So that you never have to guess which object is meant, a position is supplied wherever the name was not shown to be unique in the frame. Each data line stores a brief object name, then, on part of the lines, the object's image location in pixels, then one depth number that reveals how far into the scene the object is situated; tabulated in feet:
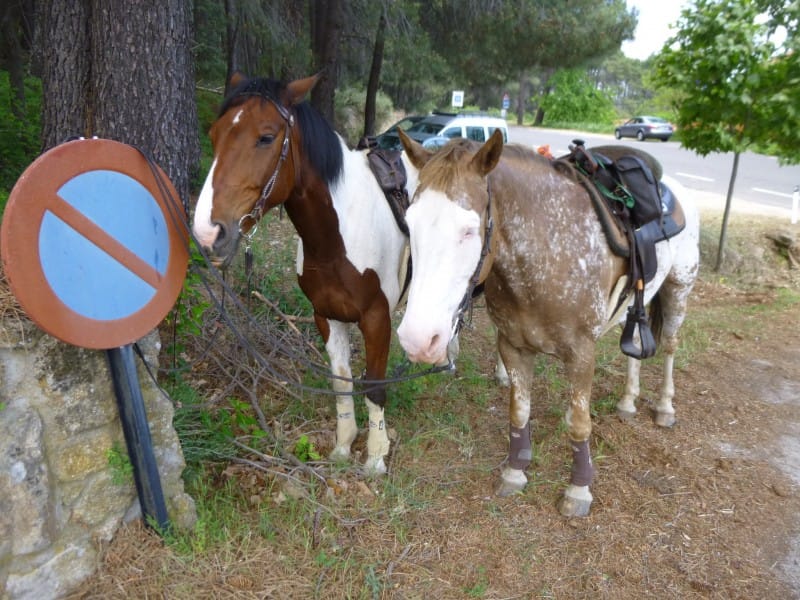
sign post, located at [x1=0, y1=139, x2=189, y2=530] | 5.62
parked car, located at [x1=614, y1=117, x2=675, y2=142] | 94.53
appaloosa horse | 6.37
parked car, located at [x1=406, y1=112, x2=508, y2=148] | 42.93
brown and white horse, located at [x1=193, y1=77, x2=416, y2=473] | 7.48
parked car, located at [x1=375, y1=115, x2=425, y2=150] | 40.04
